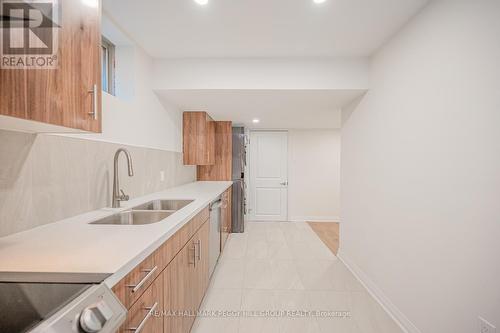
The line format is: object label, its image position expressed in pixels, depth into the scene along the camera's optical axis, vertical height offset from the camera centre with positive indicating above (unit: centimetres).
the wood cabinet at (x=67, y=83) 79 +32
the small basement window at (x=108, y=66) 210 +92
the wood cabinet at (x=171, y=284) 91 -62
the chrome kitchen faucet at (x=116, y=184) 174 -14
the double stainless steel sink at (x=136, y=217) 158 -37
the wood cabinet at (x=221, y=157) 447 +16
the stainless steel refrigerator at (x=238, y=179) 437 -26
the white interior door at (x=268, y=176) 541 -24
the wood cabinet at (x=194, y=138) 358 +43
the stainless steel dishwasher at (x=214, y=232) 243 -76
